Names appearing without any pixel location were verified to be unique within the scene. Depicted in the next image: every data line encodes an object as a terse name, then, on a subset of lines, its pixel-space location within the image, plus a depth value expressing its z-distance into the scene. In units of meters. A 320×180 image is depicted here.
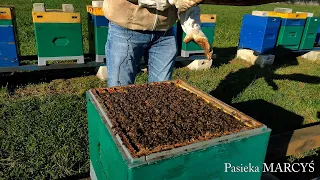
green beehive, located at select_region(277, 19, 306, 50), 5.71
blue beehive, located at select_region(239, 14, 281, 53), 5.44
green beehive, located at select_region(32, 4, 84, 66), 3.68
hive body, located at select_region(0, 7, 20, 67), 3.50
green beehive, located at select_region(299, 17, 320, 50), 6.05
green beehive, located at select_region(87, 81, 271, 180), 1.06
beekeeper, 1.63
